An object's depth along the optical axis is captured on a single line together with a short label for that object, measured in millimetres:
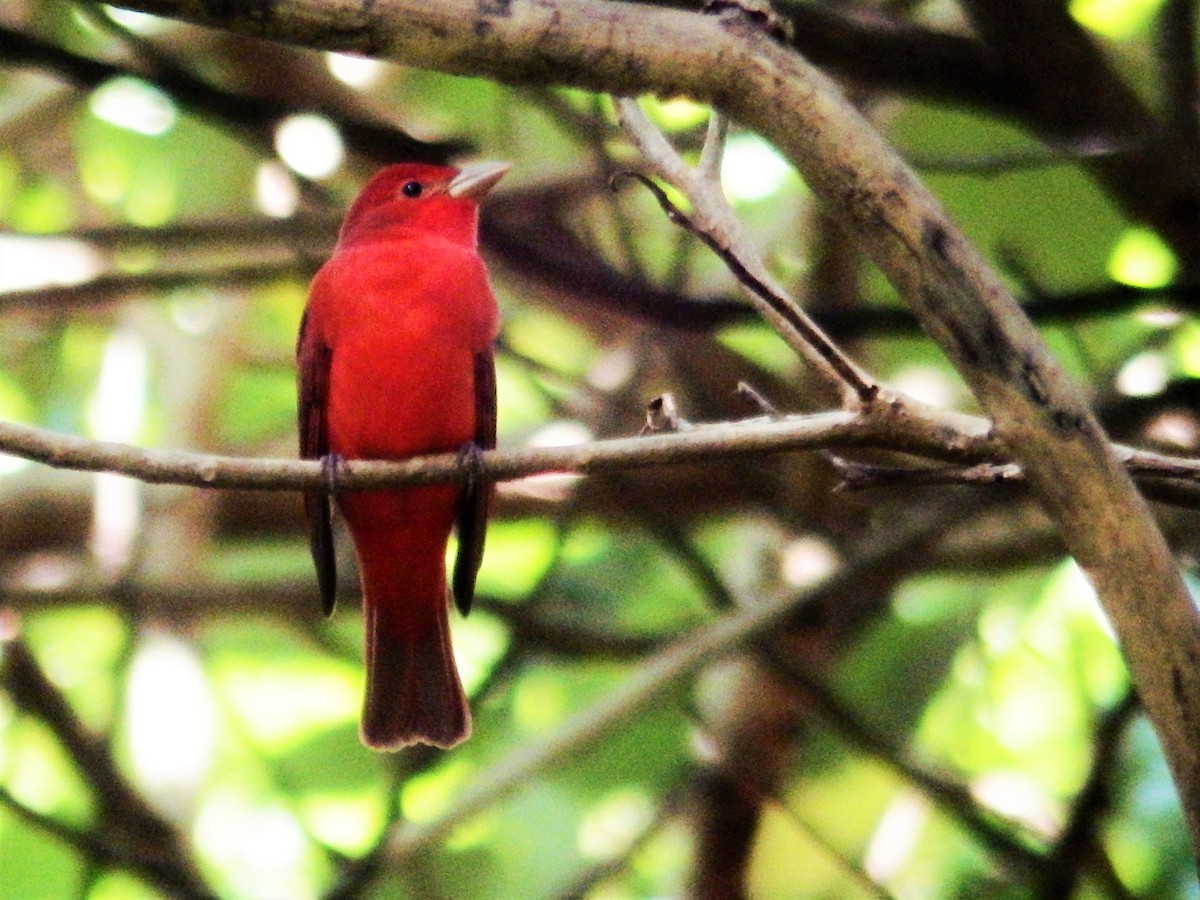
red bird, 6910
